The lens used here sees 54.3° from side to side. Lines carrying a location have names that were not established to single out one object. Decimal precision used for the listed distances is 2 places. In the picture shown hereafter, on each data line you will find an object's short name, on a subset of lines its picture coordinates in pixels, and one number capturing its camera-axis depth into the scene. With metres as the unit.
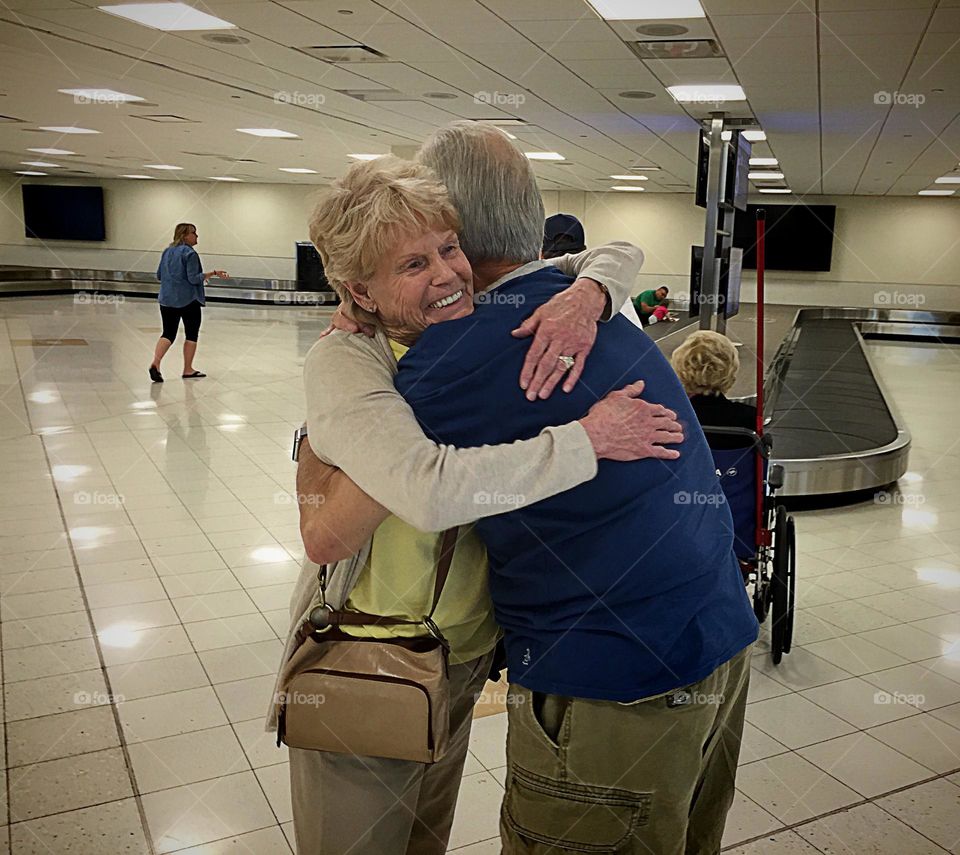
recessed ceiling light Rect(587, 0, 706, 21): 5.98
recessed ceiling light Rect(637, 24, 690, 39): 6.59
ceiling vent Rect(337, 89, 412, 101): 10.06
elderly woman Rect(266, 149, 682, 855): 1.41
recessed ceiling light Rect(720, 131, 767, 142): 12.34
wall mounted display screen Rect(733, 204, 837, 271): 25.58
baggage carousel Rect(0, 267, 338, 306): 26.31
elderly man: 1.45
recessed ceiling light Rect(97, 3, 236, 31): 6.50
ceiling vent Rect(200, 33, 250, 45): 7.42
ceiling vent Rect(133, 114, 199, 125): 13.19
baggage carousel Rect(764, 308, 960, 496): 6.94
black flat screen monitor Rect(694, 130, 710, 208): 10.38
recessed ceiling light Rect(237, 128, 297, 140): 14.56
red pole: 3.12
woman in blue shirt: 11.37
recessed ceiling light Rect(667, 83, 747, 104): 9.13
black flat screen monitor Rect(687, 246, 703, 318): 10.61
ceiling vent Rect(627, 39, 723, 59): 7.17
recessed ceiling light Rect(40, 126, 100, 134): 15.47
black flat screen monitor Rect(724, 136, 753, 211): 11.06
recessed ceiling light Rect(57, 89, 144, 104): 11.07
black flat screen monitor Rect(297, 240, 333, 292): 27.08
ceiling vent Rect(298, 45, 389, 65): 7.79
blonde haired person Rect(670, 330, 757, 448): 4.25
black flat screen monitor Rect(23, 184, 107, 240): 29.95
